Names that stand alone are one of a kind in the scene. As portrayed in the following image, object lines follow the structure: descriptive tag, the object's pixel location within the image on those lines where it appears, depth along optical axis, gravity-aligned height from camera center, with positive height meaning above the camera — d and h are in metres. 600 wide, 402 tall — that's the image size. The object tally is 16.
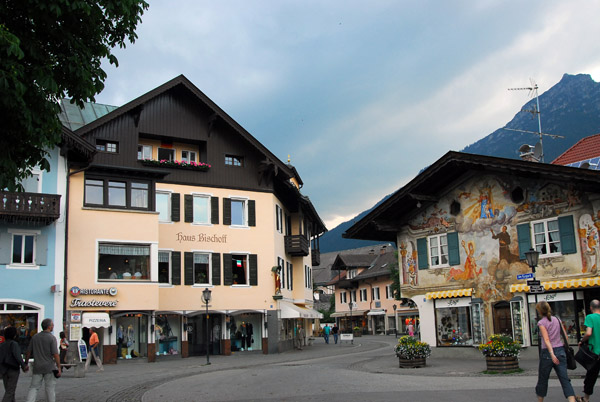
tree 10.45 +4.34
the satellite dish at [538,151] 31.00 +7.10
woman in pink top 10.92 -0.82
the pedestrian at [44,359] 12.07 -0.68
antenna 30.96 +7.12
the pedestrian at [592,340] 11.27 -0.66
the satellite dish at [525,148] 30.13 +7.05
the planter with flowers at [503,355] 19.16 -1.44
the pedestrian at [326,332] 53.78 -1.74
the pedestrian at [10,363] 11.71 -0.71
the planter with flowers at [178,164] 34.81 +8.10
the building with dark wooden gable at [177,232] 31.03 +4.32
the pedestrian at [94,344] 24.35 -0.93
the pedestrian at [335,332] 52.38 -1.73
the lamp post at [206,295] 30.19 +0.92
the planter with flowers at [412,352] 22.48 -1.50
